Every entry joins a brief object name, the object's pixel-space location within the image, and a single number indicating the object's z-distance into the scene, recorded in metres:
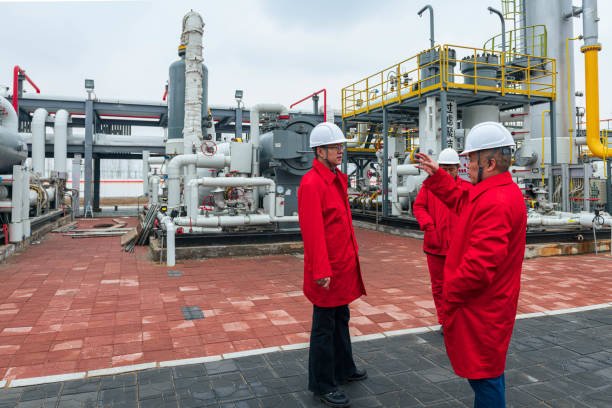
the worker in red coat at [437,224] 3.98
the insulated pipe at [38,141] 19.08
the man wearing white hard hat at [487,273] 2.12
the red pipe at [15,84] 13.00
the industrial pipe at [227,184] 8.98
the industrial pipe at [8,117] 9.39
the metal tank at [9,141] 8.87
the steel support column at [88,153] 20.92
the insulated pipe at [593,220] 9.73
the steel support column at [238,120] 23.71
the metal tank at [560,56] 16.72
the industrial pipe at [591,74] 13.27
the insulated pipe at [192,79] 13.76
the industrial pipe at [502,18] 15.66
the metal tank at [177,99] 15.47
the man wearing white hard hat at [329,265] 2.98
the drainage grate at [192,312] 5.00
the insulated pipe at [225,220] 9.00
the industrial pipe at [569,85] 16.64
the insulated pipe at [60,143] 19.86
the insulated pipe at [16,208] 8.91
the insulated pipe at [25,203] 9.42
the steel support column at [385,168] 14.27
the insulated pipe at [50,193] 15.07
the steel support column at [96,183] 23.88
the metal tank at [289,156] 9.27
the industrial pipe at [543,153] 14.51
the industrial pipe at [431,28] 13.05
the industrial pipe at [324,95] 9.60
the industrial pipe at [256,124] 10.09
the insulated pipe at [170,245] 8.09
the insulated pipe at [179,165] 10.25
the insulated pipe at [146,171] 18.12
